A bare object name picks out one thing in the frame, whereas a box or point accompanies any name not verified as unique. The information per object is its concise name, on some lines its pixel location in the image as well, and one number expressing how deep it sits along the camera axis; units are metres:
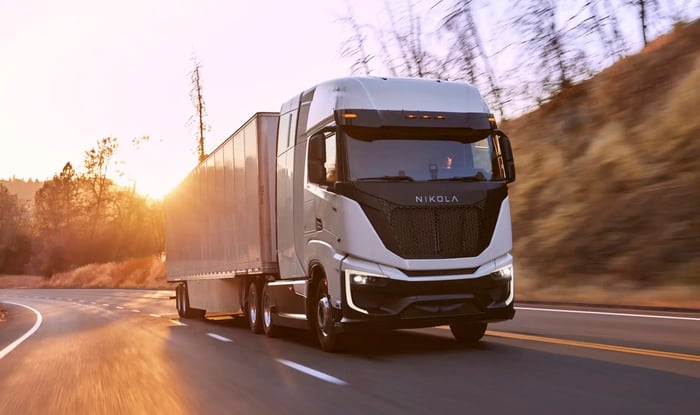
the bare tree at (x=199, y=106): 51.09
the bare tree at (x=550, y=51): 23.19
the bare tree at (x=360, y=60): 24.98
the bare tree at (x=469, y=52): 24.48
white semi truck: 9.80
